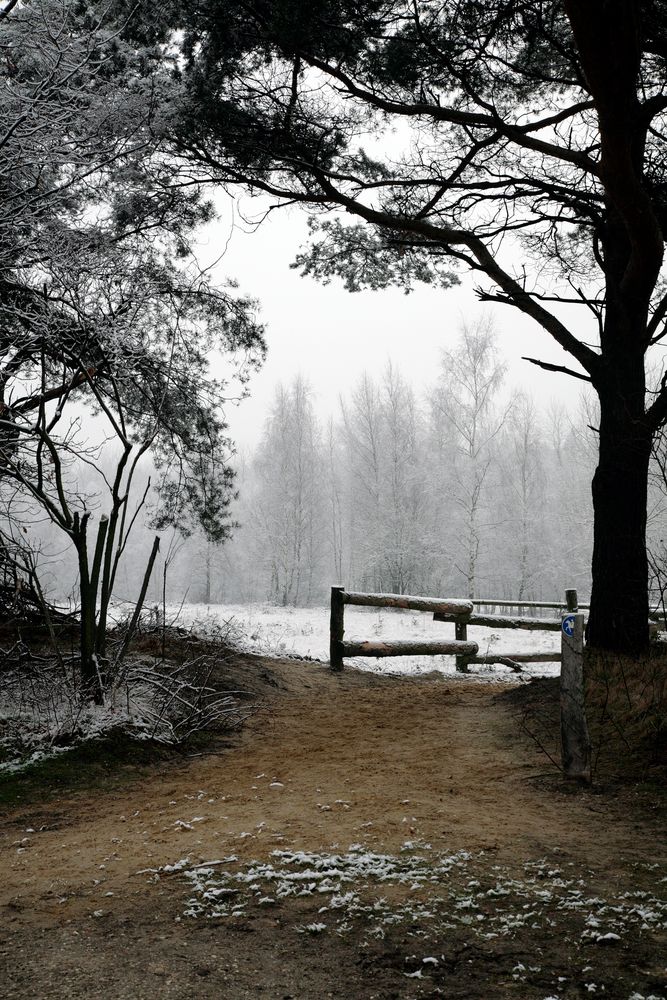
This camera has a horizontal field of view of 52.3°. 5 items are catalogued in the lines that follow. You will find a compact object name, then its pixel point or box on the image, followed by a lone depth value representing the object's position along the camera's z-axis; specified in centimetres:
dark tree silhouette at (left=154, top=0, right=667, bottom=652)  600
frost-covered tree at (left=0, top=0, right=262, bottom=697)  538
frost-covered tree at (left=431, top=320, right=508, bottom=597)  2695
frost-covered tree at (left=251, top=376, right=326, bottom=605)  3353
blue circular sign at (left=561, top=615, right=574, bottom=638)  414
